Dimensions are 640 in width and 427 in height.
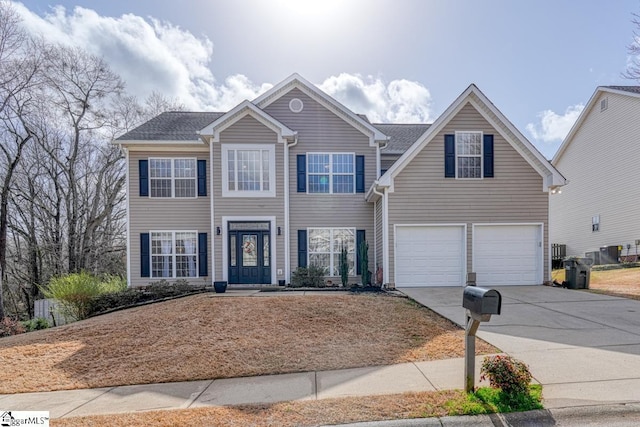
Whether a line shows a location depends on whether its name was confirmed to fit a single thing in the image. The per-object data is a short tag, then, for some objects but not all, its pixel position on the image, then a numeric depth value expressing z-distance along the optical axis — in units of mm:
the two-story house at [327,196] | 11734
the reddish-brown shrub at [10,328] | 11008
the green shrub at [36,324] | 11462
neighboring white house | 16609
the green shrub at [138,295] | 10680
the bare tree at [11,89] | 14469
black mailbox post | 3465
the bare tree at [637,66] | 13234
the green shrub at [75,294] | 10352
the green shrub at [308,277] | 12477
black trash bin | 11086
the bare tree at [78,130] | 18766
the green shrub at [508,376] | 3600
